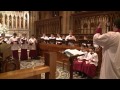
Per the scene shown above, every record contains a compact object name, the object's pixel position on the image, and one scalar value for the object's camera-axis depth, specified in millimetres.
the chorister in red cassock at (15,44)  12344
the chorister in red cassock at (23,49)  12672
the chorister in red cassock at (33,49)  13092
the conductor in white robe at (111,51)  3979
